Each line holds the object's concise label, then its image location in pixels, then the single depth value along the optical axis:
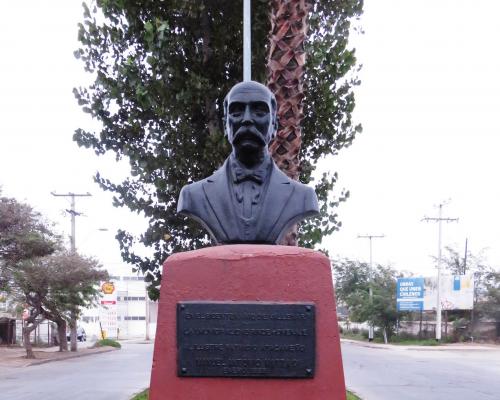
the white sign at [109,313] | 38.09
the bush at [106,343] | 36.69
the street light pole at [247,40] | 7.38
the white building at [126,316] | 48.12
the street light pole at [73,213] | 30.02
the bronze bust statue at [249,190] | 4.20
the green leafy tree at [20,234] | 21.45
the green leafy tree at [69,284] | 26.03
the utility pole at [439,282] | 37.38
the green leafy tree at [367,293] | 41.02
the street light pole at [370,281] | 43.97
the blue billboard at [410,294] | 39.31
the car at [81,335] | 47.03
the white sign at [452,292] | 38.88
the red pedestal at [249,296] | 3.70
